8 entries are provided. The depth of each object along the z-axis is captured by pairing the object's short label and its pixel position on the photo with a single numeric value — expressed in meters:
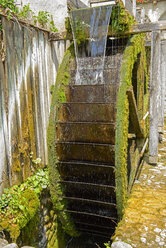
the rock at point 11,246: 2.37
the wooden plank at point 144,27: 3.58
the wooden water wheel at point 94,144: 3.36
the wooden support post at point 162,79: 6.78
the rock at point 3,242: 2.53
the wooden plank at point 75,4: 4.25
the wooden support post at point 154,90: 3.78
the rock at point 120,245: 2.44
